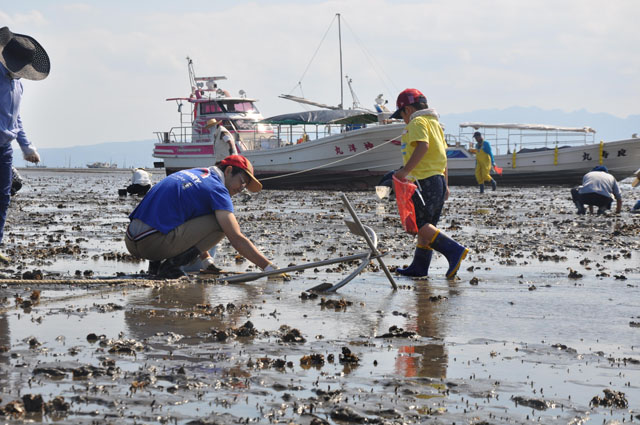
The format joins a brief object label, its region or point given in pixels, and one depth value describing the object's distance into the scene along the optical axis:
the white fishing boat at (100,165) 159.04
